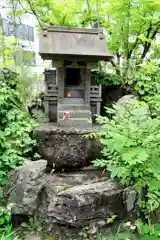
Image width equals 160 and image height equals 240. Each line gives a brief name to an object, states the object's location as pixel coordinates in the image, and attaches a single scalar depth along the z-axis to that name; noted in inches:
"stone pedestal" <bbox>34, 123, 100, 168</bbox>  172.6
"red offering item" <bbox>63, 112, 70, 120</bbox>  195.0
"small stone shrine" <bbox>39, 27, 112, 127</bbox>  181.6
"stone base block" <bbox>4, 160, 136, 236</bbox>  123.9
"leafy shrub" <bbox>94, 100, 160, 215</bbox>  83.0
